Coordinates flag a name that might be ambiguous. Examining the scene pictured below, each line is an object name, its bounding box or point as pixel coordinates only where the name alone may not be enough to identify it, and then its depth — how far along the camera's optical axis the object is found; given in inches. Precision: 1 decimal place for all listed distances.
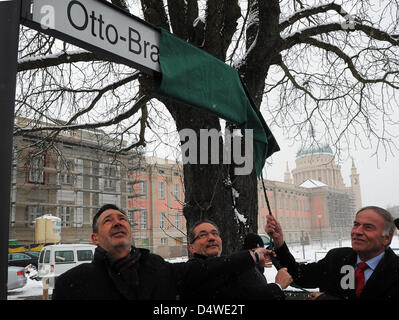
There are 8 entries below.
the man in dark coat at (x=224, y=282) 88.1
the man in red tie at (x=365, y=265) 85.4
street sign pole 59.5
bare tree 175.6
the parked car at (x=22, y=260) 887.7
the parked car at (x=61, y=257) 637.3
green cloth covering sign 101.9
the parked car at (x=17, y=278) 531.8
